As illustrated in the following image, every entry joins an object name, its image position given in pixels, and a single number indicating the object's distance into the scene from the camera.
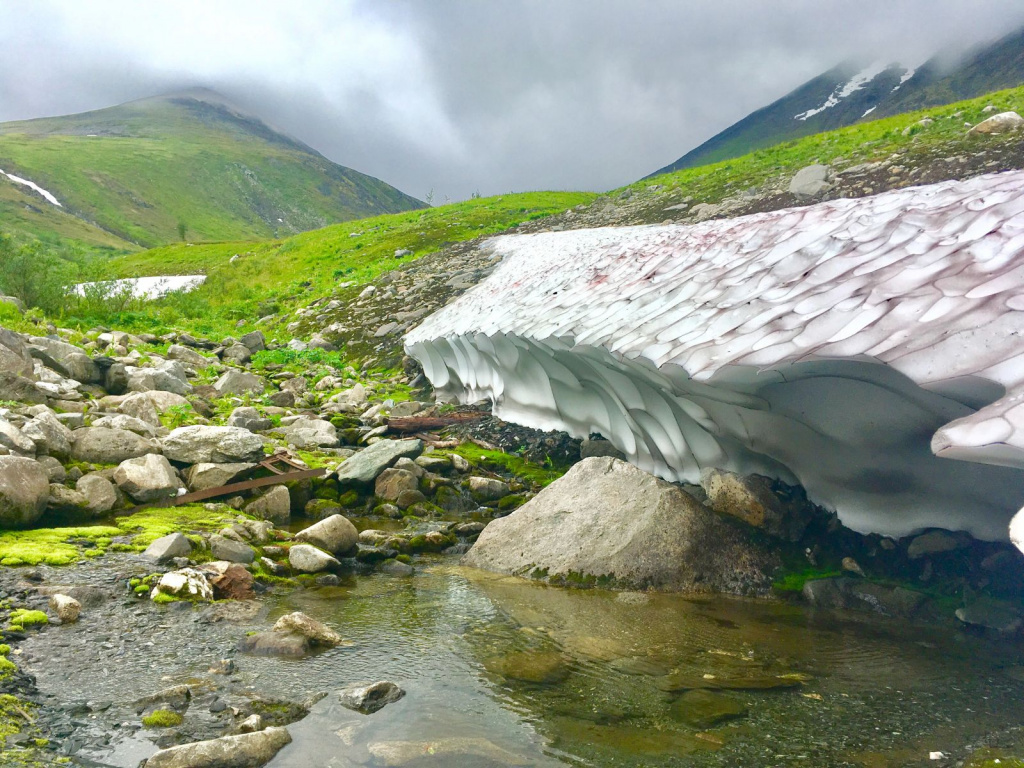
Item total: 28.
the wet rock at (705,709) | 3.30
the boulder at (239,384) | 11.11
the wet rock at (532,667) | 3.83
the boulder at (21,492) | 5.16
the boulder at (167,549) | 5.12
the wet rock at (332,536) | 5.91
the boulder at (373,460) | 7.55
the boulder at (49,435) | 6.05
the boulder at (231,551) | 5.34
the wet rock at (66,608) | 4.14
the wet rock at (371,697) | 3.35
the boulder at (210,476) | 6.77
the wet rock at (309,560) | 5.48
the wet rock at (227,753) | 2.72
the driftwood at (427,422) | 9.92
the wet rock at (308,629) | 4.08
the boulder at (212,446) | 6.99
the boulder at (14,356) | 7.66
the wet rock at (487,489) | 7.73
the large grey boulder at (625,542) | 5.39
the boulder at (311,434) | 8.95
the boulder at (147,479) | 6.32
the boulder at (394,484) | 7.48
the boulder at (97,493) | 5.86
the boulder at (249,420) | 8.97
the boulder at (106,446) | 6.50
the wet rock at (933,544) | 4.88
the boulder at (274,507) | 6.67
